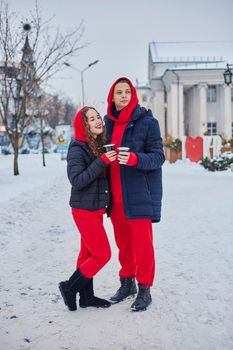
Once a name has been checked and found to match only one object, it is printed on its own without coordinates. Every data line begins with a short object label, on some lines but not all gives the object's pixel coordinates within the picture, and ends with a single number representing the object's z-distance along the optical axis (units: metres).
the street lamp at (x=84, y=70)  38.50
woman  3.58
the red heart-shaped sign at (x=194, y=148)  25.97
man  3.68
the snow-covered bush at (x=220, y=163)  19.72
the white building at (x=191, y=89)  37.97
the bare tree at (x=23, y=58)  17.12
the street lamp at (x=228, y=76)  18.67
